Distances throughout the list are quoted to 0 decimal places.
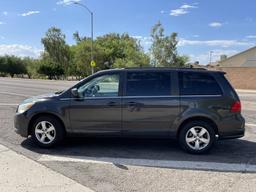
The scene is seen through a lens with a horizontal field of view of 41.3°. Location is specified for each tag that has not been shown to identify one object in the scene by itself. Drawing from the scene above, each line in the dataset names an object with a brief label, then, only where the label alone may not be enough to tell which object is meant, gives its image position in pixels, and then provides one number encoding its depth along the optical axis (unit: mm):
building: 35531
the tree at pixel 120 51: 54375
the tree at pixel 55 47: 85125
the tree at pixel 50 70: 66706
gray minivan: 6637
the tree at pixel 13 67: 80100
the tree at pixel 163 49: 49894
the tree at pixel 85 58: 61859
